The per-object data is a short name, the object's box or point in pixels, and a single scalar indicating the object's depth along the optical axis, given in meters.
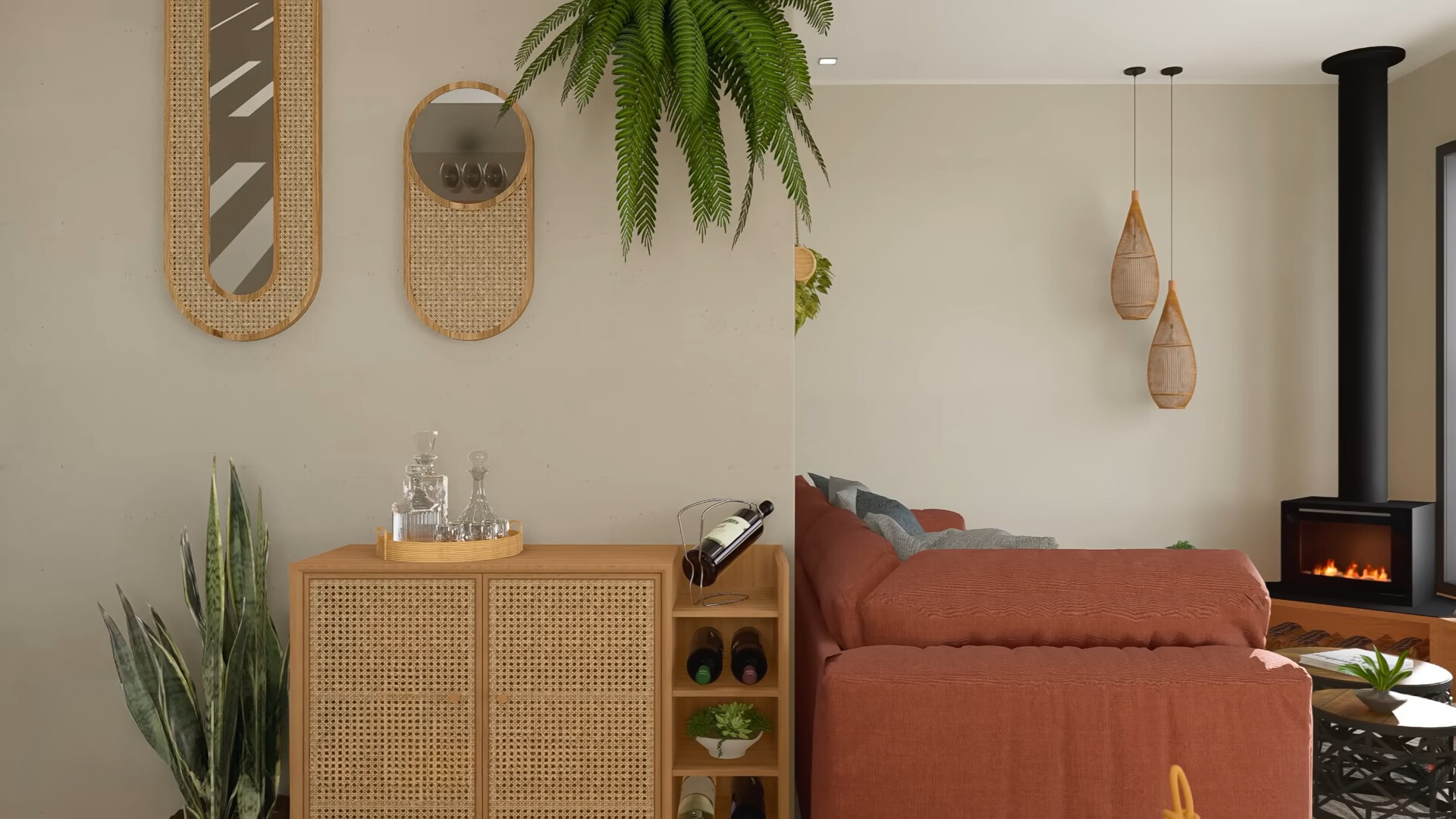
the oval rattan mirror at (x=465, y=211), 2.43
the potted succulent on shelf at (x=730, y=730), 2.15
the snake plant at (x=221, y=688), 2.18
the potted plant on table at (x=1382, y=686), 2.47
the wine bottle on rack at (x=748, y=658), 2.14
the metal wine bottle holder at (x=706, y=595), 2.28
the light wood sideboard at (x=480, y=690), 2.09
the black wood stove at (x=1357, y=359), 4.31
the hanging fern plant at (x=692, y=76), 2.07
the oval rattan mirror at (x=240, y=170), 2.44
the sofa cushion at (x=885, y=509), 3.21
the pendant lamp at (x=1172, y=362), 4.49
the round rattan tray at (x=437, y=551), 2.13
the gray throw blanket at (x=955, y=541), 2.27
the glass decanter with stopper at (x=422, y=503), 2.18
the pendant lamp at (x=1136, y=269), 4.49
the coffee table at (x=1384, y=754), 2.38
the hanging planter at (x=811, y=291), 3.58
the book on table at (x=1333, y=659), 2.81
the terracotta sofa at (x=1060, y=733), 1.77
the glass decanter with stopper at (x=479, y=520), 2.22
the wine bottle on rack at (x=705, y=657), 2.16
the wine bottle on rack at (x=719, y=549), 2.19
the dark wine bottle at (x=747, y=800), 2.17
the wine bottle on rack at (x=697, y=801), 2.17
